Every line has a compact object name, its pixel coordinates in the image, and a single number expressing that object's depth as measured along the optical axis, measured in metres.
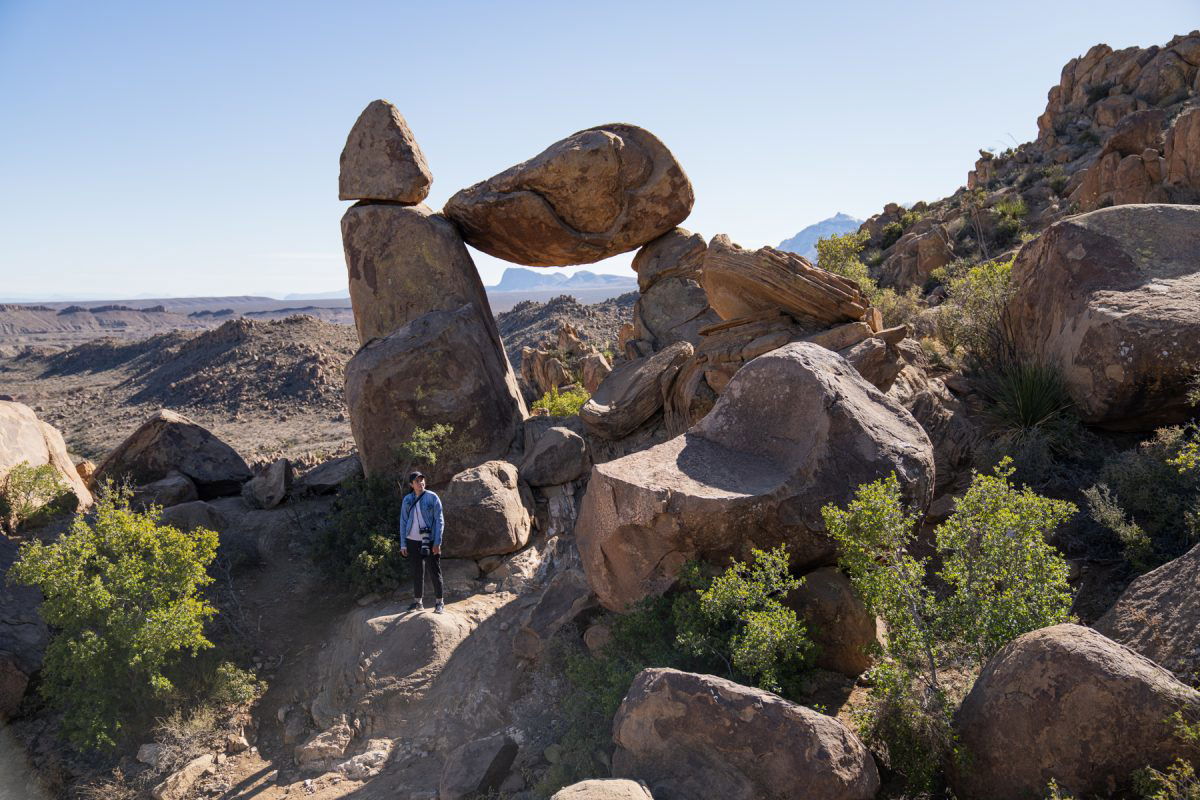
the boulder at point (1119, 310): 8.70
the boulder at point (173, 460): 14.34
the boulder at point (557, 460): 12.53
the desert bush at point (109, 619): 8.96
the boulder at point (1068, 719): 4.75
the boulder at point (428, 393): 12.73
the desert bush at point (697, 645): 6.28
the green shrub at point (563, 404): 15.26
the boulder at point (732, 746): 5.09
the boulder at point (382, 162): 14.40
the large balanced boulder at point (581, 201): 14.36
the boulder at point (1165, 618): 5.41
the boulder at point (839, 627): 7.12
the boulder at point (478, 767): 7.19
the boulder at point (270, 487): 13.88
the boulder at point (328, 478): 14.15
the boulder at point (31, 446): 12.91
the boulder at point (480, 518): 11.33
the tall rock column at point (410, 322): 12.77
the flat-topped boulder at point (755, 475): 7.46
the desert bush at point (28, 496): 12.14
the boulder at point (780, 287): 11.49
